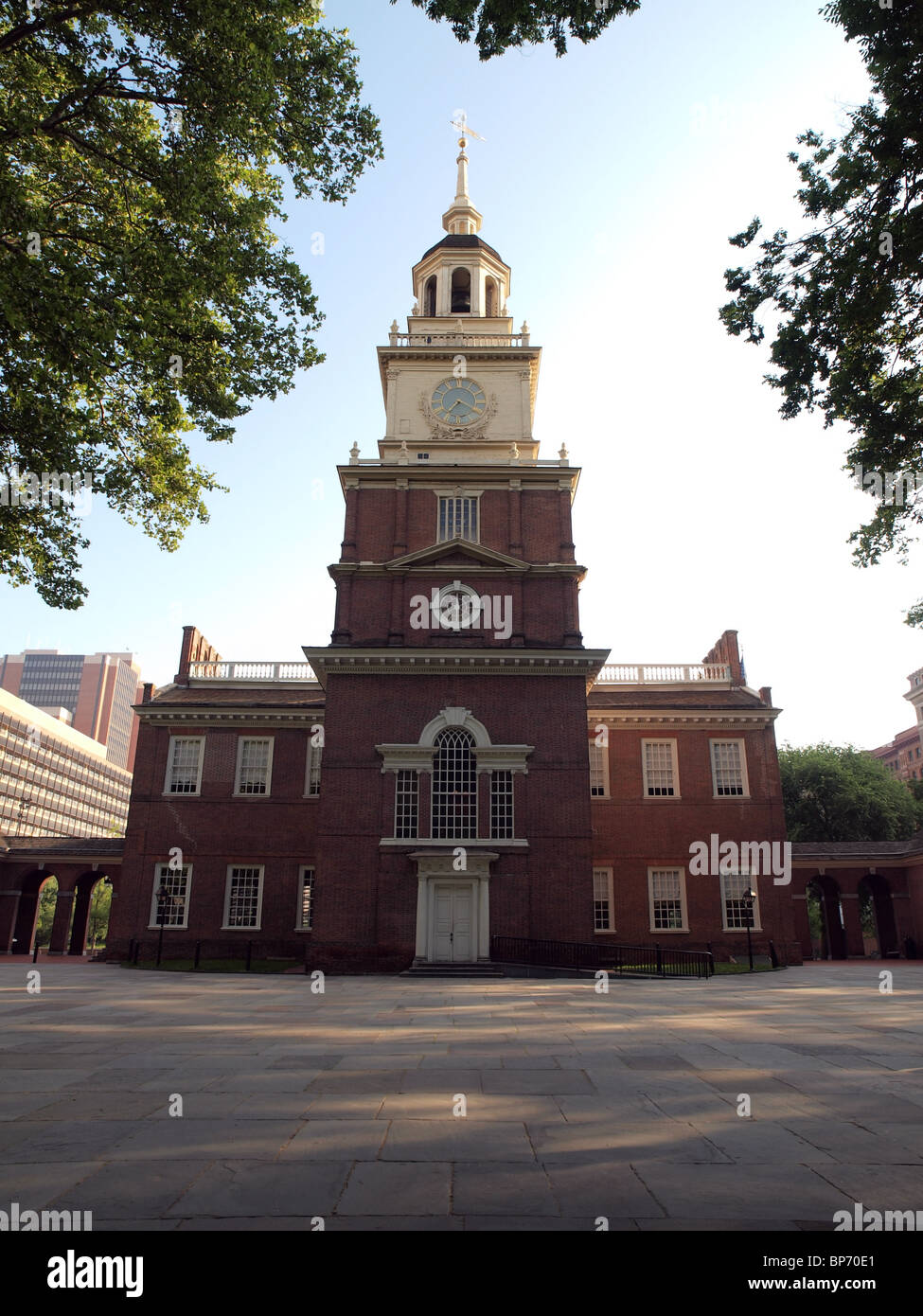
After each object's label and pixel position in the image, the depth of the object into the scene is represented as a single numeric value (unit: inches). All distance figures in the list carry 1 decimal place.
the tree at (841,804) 1855.3
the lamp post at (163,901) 1219.9
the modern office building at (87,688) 6633.9
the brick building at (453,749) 954.7
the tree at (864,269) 425.1
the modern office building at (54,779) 3501.5
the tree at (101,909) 2961.4
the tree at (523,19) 398.6
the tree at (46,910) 3059.8
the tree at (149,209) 465.7
